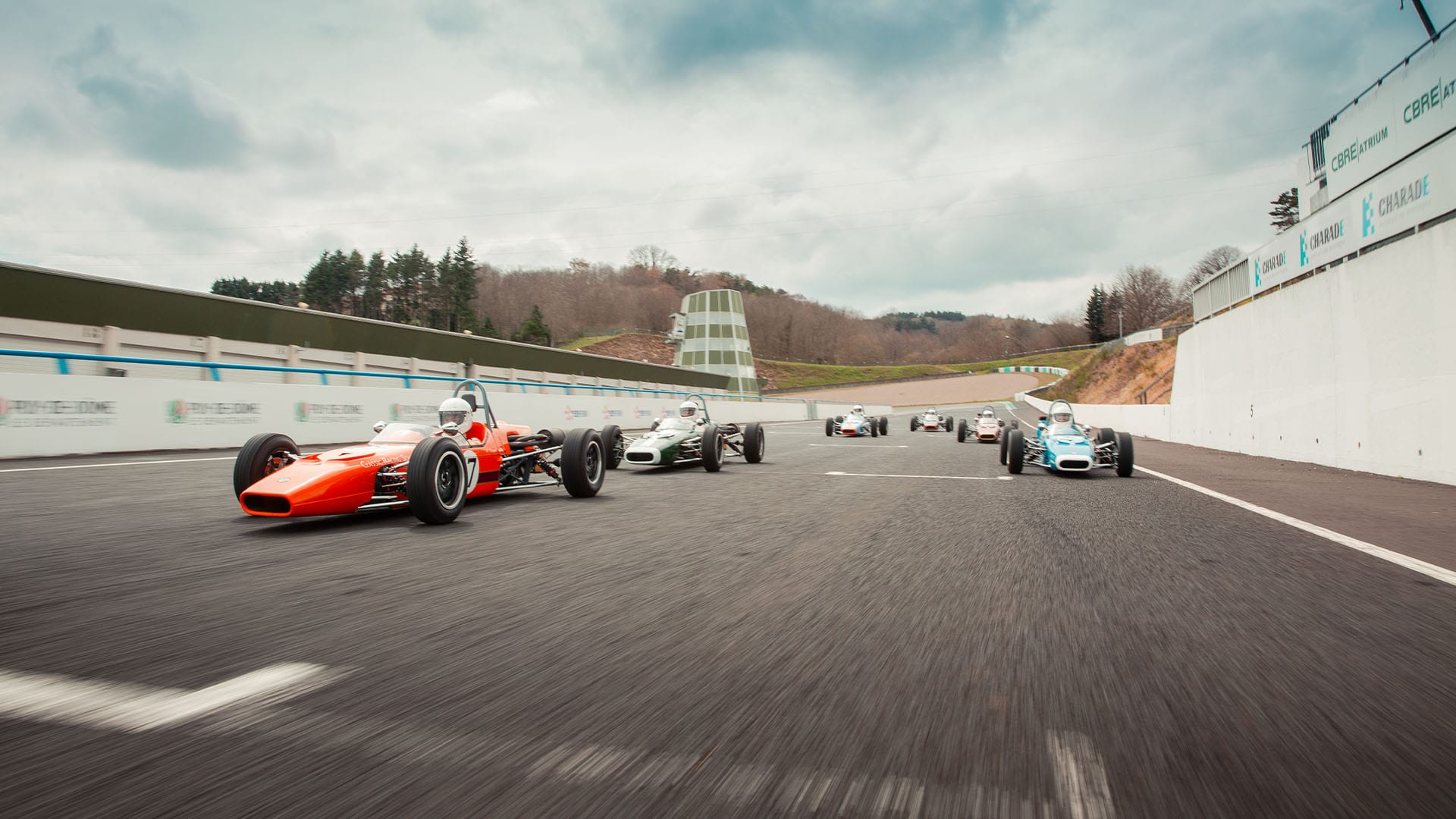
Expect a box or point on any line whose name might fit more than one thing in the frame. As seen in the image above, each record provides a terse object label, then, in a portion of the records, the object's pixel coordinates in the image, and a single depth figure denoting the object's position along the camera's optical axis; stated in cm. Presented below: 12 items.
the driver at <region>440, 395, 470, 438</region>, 711
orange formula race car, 564
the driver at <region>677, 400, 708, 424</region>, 1297
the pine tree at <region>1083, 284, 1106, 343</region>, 14775
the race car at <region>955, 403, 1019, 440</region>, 2427
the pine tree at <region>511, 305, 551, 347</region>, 10412
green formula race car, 1173
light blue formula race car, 1139
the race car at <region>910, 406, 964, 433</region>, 3559
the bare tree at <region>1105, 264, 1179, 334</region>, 11938
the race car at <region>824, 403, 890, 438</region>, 2739
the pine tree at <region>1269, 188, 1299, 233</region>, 8744
